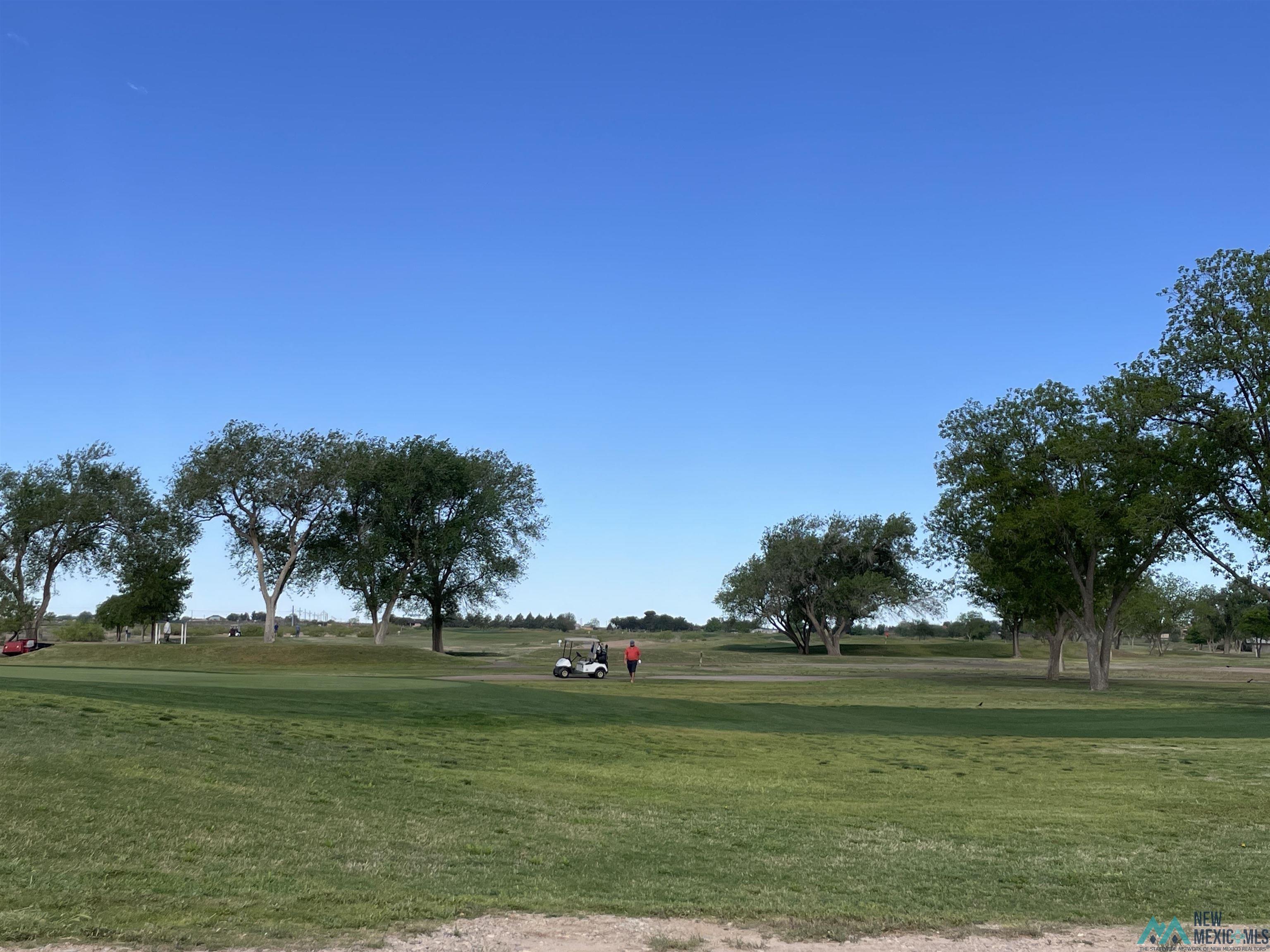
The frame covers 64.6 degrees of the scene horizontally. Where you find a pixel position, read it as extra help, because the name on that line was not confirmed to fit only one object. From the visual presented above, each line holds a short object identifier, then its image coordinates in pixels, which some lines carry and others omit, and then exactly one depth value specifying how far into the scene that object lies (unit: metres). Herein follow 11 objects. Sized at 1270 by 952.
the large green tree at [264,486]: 73.00
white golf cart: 46.44
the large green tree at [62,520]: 75.25
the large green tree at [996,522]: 52.31
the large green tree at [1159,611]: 94.31
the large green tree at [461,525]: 78.50
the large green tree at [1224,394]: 41.28
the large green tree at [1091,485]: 44.34
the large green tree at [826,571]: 104.62
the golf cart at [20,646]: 67.81
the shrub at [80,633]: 97.12
